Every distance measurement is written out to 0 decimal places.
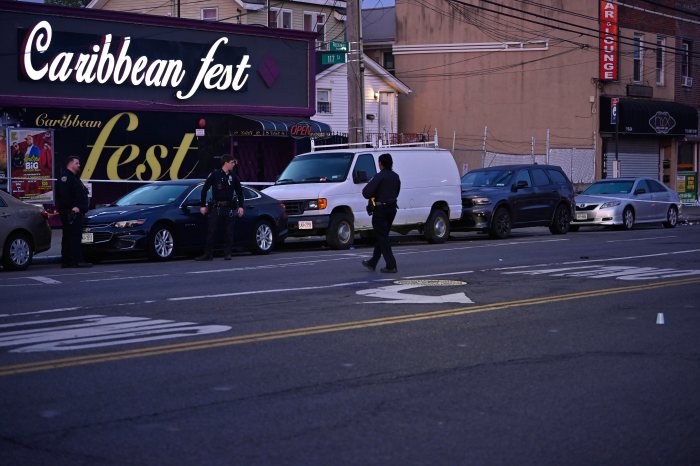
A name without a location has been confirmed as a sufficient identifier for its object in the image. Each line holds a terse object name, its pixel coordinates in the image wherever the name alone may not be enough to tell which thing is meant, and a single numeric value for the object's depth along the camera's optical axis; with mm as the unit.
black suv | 26797
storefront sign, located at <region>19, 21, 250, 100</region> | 28484
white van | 22781
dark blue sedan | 19547
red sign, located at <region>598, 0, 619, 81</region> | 44156
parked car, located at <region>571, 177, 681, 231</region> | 30750
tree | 63000
